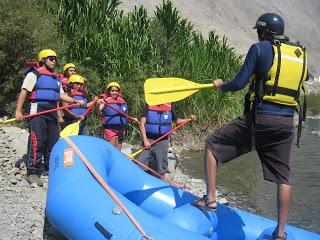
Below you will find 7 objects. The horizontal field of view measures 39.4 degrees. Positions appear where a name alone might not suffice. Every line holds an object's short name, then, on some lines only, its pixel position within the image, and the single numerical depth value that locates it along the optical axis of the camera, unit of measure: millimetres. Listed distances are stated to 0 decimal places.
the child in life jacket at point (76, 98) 5926
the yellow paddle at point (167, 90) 3598
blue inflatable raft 2971
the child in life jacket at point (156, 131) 5484
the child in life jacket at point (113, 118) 6219
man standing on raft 3033
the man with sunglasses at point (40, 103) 4902
